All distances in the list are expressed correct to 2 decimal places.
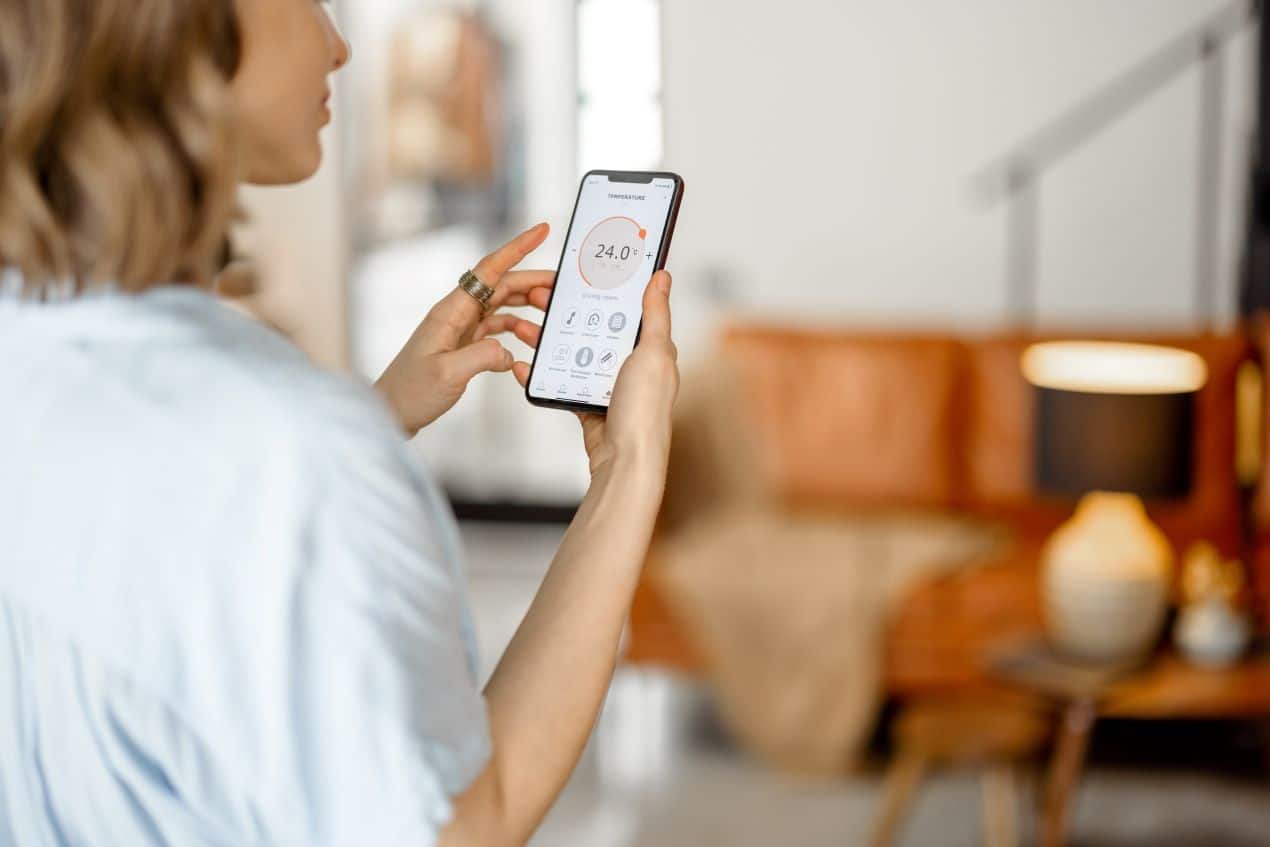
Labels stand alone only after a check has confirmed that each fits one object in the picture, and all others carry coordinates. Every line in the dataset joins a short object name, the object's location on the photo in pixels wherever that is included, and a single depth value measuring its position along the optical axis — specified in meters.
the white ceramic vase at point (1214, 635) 2.66
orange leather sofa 3.64
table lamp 2.62
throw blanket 3.18
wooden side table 2.53
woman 0.58
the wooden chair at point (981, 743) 2.47
